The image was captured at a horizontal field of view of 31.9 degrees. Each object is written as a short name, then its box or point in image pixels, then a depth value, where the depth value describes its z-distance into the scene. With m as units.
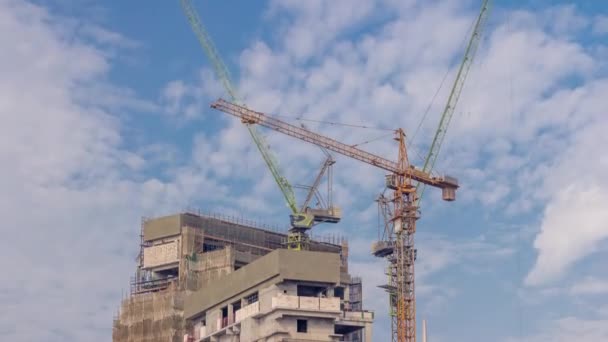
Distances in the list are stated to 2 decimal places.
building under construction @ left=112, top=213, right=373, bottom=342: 154.50
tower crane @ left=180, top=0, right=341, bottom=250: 195.00
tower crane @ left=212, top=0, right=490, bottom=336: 190.88
